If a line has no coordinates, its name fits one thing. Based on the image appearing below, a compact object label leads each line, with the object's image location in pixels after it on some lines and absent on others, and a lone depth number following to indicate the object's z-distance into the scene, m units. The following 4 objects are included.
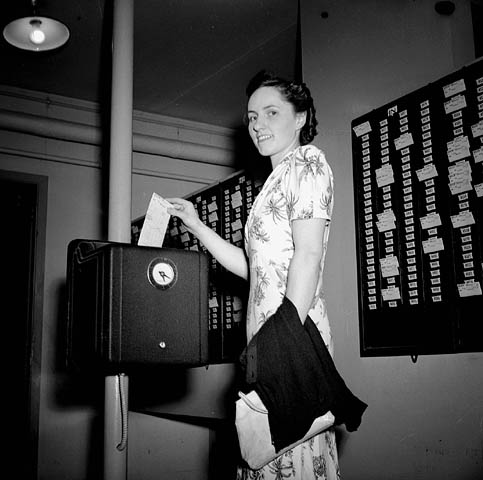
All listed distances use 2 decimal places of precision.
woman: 1.45
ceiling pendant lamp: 2.83
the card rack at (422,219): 1.85
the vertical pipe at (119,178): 1.61
